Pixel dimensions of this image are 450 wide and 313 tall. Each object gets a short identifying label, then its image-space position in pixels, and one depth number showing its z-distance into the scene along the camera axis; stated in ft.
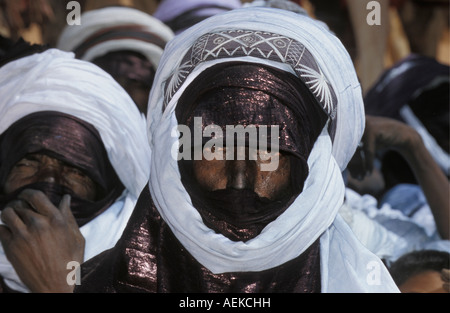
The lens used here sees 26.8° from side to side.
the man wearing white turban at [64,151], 9.18
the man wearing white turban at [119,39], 11.98
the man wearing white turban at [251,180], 8.17
